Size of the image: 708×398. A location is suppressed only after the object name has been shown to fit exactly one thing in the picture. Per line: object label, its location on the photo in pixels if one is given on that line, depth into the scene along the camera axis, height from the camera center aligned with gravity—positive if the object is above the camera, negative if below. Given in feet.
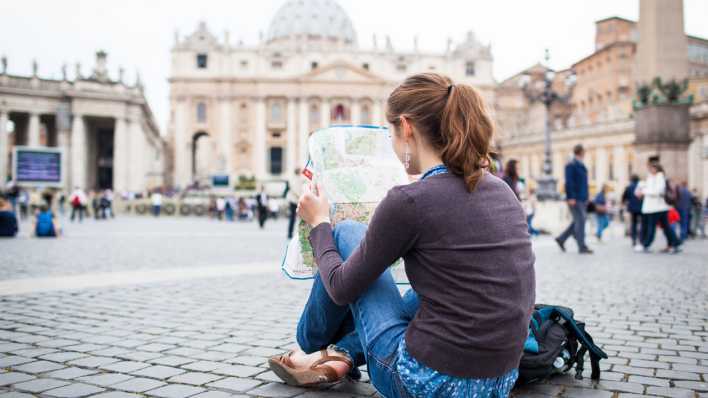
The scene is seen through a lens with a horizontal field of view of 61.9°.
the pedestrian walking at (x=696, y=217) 57.31 -1.63
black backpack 9.07 -2.34
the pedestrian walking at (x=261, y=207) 71.31 -0.63
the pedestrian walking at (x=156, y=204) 109.91 -0.36
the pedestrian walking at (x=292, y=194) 41.22 +0.53
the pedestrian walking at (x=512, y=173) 29.63 +1.43
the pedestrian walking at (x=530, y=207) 49.02 -0.50
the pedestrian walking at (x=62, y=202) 120.98 +0.07
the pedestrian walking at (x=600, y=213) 49.06 -1.01
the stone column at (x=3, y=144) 137.49 +13.67
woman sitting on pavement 6.39 -0.63
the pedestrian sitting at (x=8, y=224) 43.88 -1.65
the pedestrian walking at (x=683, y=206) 47.67 -0.43
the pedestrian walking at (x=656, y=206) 35.87 -0.32
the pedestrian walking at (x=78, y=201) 80.95 +0.18
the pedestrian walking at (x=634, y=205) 40.81 -0.29
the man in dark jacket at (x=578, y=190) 34.04 +0.65
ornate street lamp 65.16 +7.20
